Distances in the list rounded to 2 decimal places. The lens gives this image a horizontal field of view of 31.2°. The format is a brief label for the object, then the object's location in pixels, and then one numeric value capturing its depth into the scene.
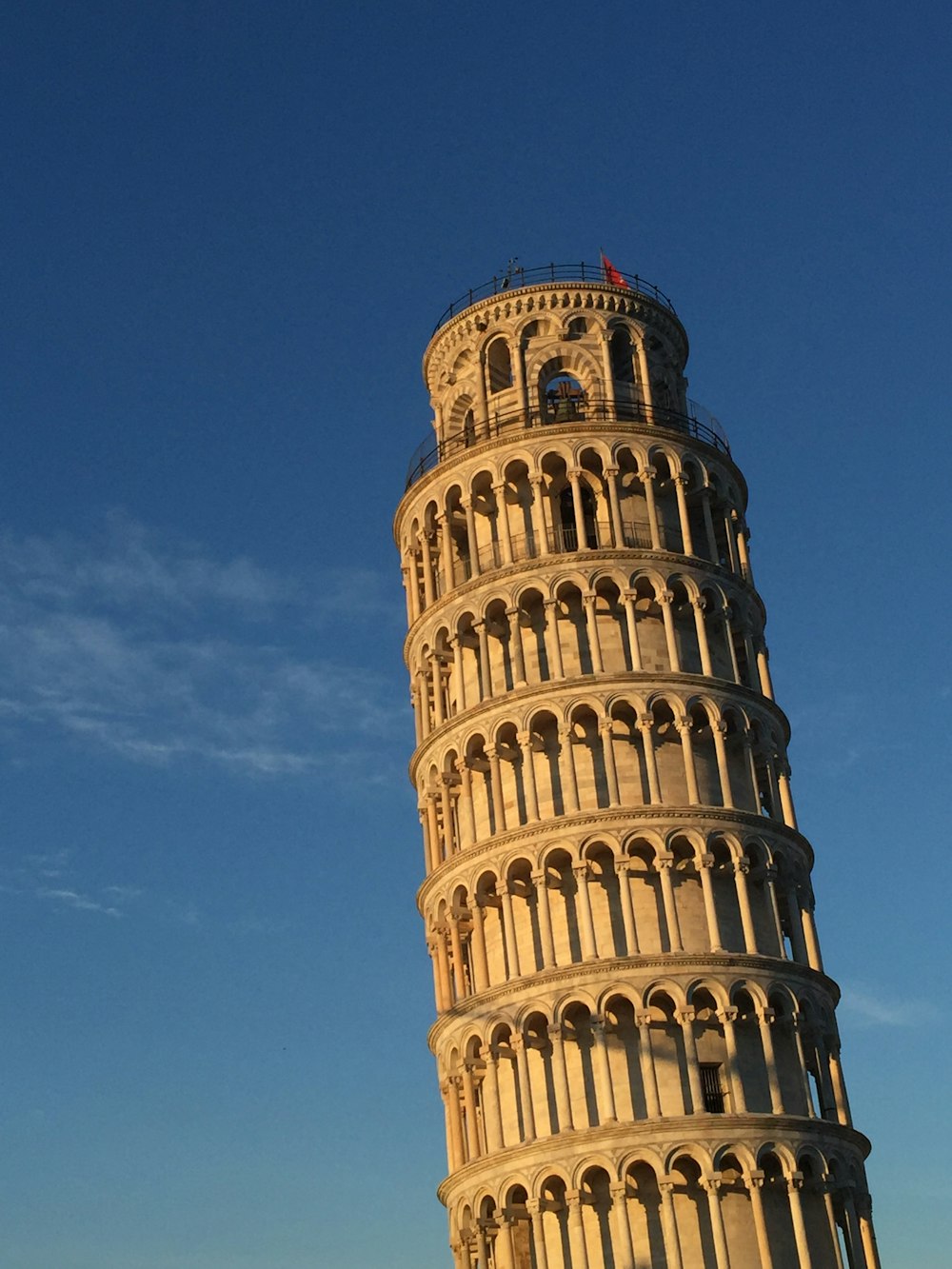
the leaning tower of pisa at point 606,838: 51.84
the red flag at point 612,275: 71.19
